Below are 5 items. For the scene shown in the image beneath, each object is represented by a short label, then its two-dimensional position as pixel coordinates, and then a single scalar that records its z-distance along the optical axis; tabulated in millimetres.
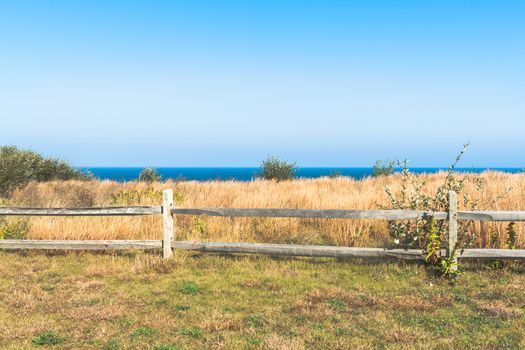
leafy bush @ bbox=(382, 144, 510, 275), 8711
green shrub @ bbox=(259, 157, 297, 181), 29766
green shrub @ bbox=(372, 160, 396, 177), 31536
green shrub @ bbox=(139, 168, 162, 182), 31302
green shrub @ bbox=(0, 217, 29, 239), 11633
